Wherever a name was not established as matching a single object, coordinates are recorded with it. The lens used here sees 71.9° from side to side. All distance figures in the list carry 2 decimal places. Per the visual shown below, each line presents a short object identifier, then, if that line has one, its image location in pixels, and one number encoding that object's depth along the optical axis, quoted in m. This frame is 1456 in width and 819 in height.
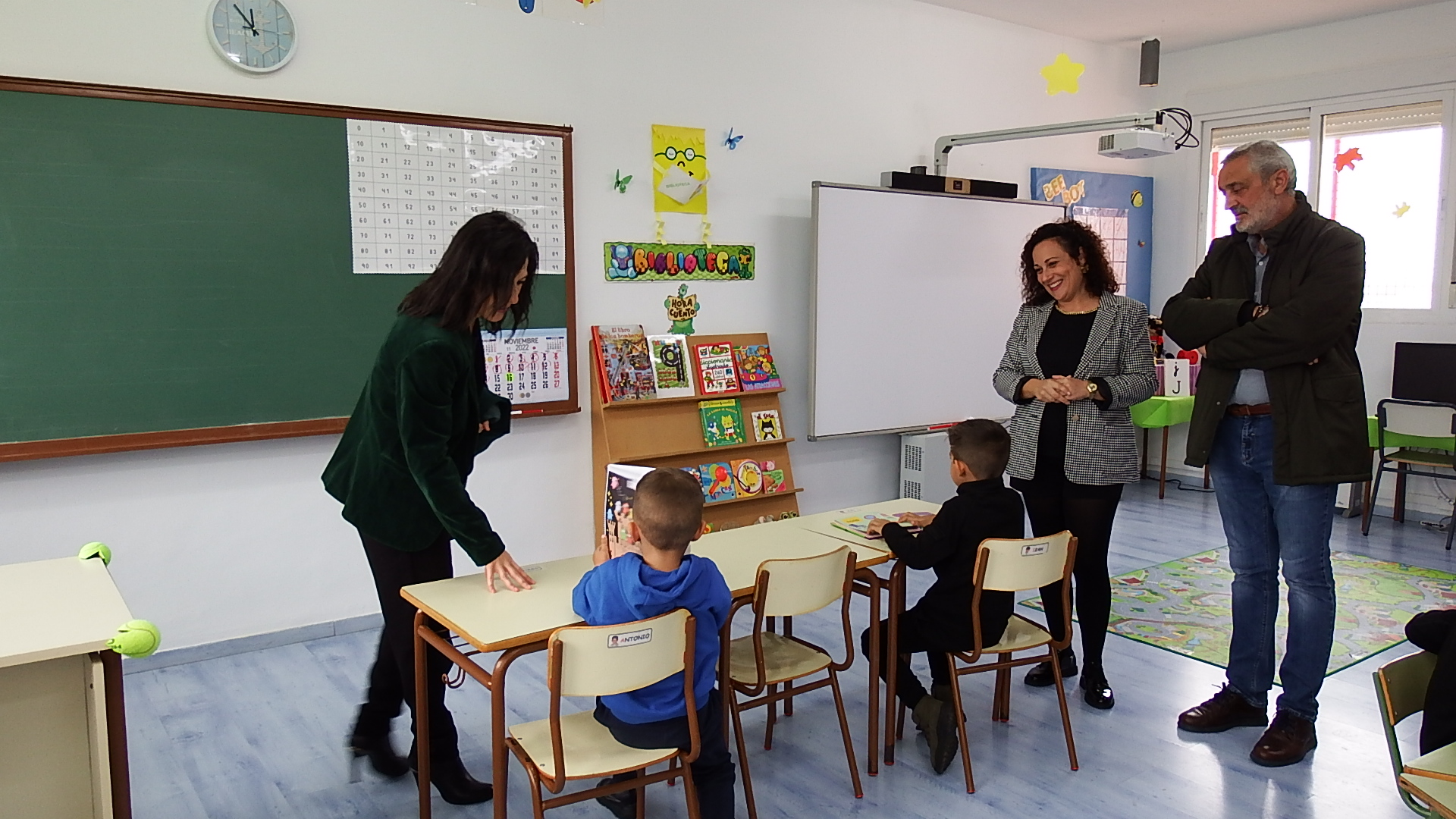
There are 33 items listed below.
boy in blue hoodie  1.94
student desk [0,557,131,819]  1.62
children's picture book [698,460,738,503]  4.47
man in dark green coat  2.54
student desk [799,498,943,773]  2.59
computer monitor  5.29
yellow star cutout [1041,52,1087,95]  5.04
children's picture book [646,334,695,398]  4.36
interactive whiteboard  4.79
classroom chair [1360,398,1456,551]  4.95
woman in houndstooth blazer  2.94
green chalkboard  3.05
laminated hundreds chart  3.60
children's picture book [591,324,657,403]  4.21
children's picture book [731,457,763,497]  4.58
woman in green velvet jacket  2.09
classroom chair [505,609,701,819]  1.83
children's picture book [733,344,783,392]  4.64
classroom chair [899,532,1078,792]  2.49
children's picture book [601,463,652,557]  2.27
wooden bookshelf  4.26
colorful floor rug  3.67
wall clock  3.28
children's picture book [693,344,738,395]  4.50
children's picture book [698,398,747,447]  4.51
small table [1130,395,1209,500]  5.96
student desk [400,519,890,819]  1.93
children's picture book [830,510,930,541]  2.78
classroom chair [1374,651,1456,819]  1.62
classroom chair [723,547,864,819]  2.28
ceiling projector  4.52
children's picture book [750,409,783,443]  4.68
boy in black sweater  2.55
